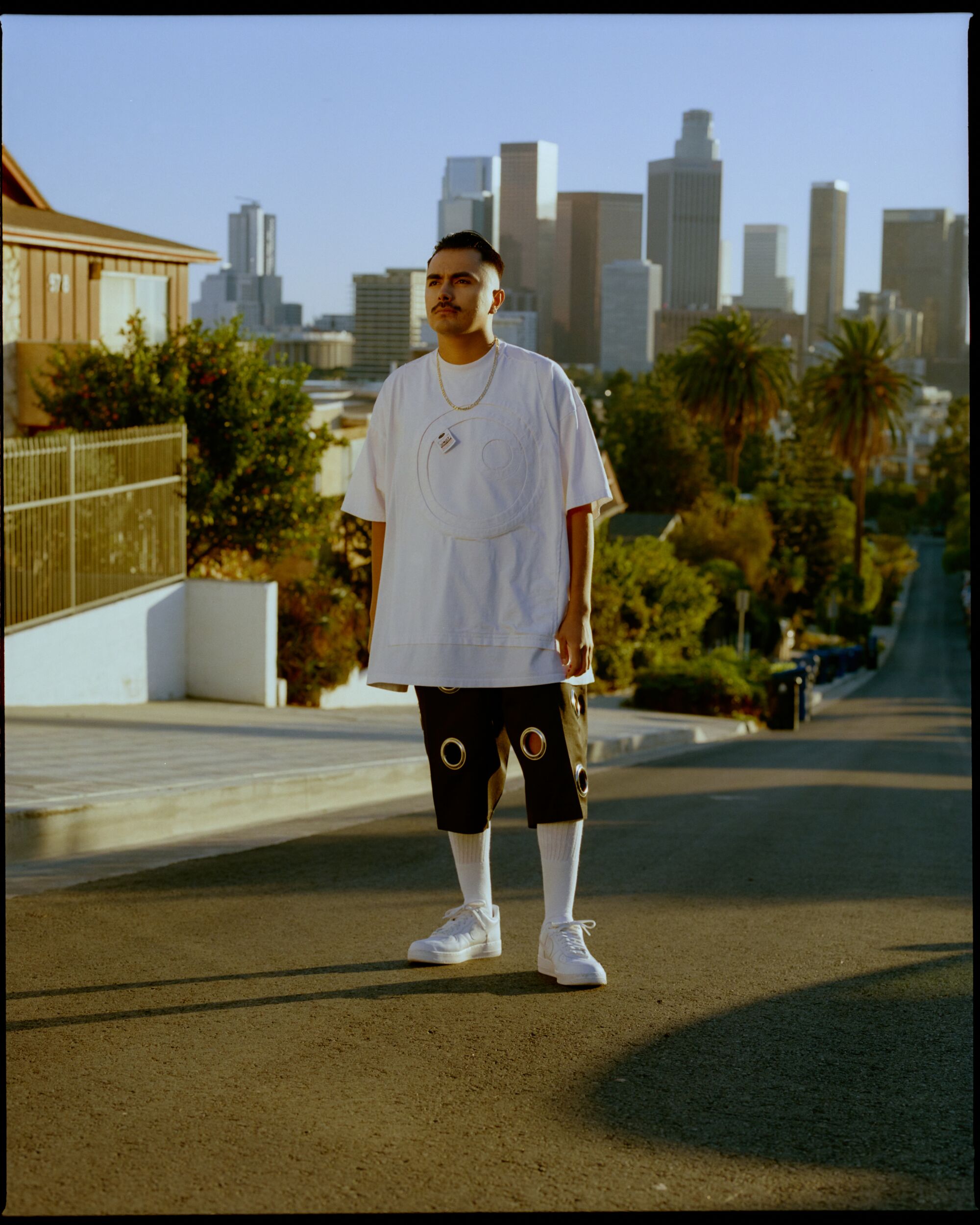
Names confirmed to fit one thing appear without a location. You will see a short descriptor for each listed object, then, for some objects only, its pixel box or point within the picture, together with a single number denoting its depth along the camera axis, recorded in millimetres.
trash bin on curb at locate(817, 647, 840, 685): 56219
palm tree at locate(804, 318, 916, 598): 64812
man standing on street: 4211
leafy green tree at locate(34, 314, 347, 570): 16422
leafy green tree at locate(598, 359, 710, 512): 79562
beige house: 20156
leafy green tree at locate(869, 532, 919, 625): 100000
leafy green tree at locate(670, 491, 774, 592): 62844
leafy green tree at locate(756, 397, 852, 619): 74500
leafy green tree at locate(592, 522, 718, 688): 32469
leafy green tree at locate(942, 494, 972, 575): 87350
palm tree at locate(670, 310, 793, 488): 66312
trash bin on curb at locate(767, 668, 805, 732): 28328
